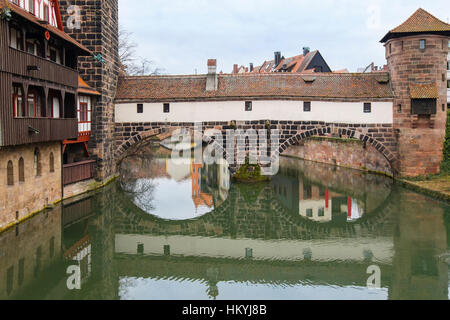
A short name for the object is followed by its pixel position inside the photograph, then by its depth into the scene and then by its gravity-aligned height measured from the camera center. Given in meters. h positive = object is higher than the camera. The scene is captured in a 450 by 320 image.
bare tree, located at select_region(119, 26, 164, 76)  33.09 +4.78
